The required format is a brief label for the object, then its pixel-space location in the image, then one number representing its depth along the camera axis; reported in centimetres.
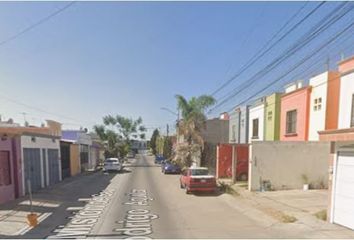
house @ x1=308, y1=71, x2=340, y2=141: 1922
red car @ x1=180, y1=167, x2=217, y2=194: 1805
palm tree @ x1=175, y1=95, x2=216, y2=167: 3231
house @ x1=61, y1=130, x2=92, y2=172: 3350
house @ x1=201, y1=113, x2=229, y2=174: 4088
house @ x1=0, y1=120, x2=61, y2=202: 1602
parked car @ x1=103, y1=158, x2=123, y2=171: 3575
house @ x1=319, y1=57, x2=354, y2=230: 1023
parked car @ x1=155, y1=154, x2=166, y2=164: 5752
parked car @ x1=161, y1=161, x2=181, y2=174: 3403
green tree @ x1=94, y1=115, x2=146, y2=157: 6756
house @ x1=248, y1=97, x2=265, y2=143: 2836
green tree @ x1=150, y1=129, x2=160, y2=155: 10971
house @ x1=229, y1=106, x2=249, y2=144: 3241
